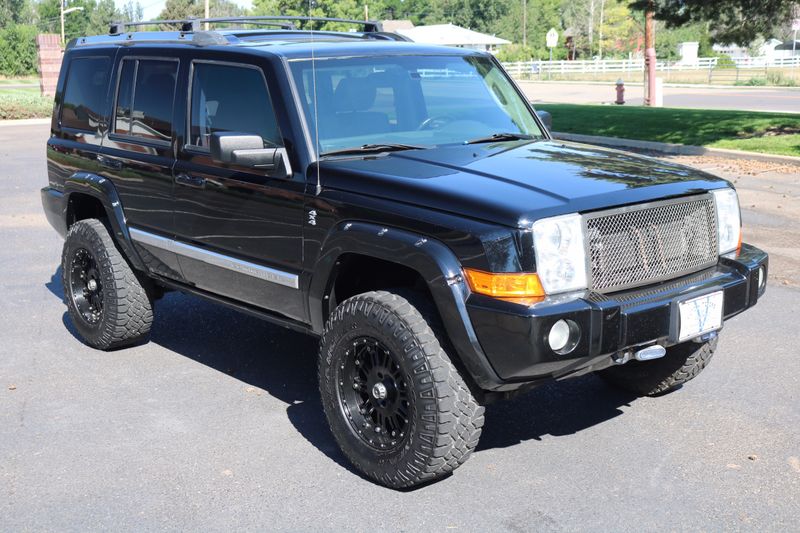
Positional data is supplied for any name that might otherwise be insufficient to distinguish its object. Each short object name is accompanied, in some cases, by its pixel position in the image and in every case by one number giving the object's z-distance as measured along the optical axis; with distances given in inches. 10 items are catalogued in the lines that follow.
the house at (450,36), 2573.8
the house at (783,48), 3022.6
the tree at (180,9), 3171.8
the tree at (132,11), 5258.9
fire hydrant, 1200.2
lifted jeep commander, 161.5
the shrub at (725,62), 2469.2
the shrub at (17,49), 2608.3
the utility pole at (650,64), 1086.7
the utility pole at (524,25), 3951.3
